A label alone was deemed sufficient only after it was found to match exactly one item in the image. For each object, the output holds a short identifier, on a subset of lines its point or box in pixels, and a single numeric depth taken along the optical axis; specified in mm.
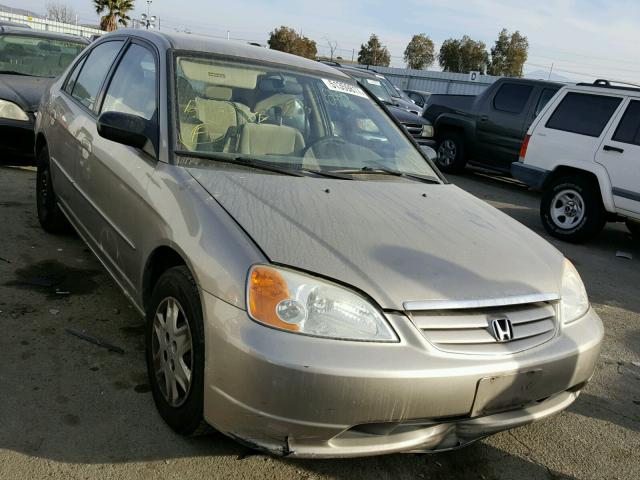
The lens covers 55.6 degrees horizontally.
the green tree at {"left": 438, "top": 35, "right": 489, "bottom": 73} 59406
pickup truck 10334
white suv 6652
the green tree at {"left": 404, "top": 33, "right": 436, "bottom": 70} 65938
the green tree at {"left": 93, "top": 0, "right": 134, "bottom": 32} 44031
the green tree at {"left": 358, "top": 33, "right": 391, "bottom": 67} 65500
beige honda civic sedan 2096
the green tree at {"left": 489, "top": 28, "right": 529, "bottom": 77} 57594
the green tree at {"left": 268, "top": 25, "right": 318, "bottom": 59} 61281
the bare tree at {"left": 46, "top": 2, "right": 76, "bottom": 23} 73375
